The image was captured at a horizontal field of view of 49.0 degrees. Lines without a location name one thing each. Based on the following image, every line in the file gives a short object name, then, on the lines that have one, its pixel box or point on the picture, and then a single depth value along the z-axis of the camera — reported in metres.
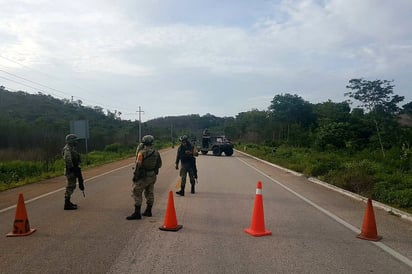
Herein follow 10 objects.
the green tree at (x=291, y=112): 73.50
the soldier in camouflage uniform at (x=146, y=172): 9.21
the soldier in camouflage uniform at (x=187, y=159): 13.39
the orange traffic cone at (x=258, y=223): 7.64
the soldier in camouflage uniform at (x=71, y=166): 10.22
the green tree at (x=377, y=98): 42.25
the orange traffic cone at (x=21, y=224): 7.45
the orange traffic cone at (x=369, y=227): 7.43
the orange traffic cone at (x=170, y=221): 7.86
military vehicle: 41.06
